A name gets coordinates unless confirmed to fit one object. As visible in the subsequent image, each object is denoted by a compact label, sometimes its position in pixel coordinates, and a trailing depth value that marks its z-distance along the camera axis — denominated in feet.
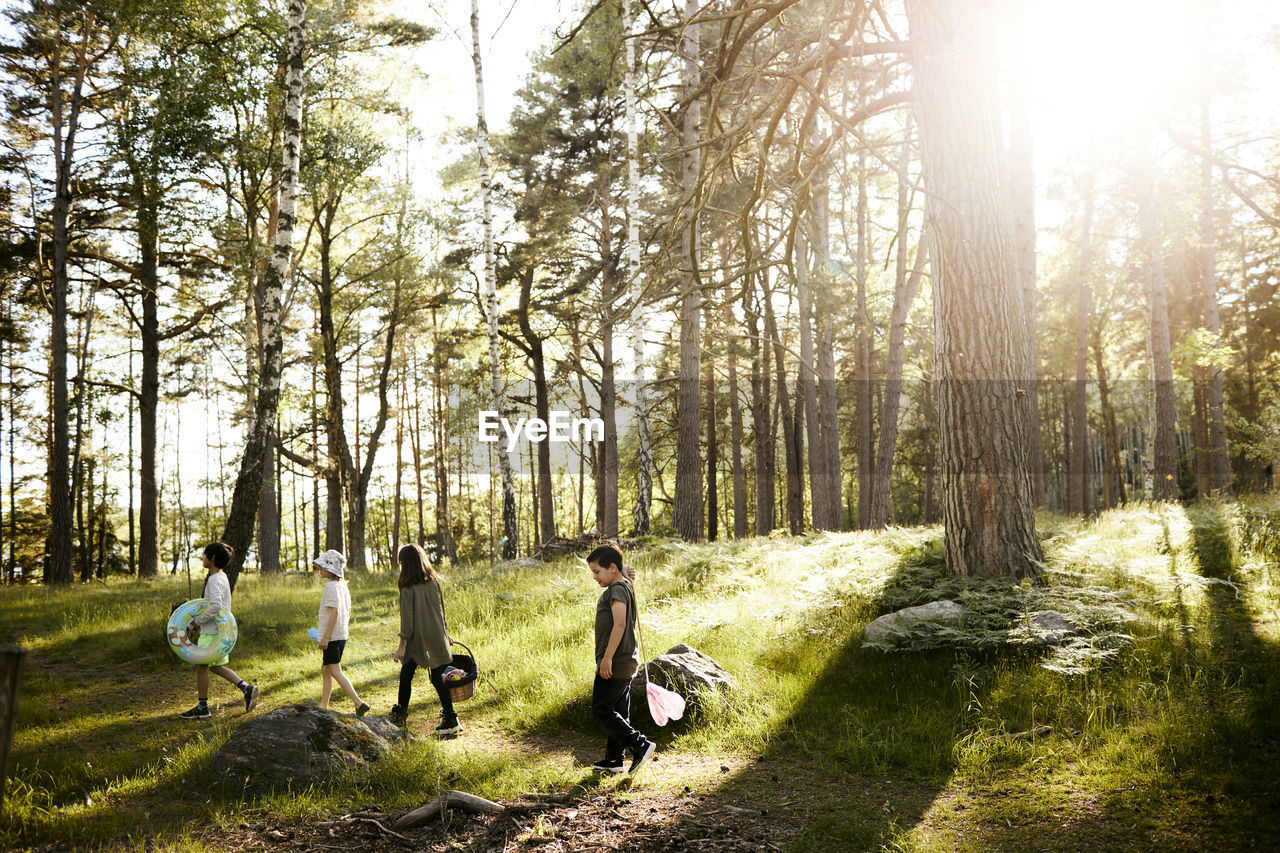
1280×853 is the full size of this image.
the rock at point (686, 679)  20.88
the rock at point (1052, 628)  19.20
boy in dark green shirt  17.89
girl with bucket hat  23.21
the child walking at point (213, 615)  23.89
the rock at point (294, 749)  17.01
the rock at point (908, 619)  21.15
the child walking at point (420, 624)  22.47
